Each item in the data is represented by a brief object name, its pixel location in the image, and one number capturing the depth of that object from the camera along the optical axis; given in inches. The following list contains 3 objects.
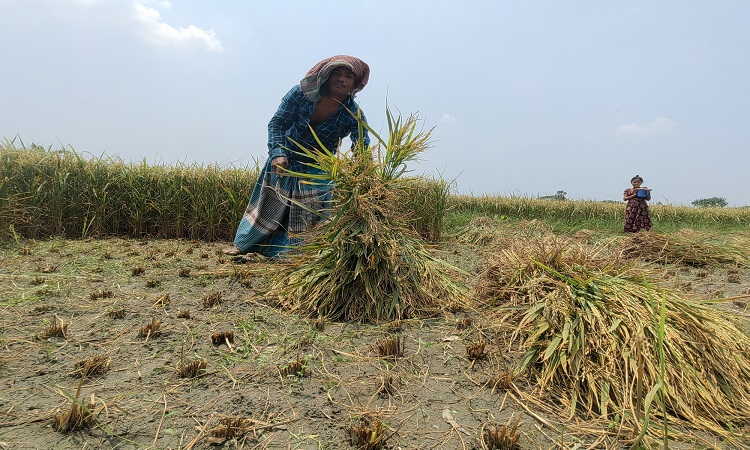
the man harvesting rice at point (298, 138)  127.3
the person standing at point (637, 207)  287.7
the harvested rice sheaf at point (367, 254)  84.9
